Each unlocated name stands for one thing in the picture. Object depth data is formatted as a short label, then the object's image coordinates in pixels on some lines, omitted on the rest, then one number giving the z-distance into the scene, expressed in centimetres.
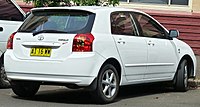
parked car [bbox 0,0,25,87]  1013
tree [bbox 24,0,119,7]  1166
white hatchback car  825
